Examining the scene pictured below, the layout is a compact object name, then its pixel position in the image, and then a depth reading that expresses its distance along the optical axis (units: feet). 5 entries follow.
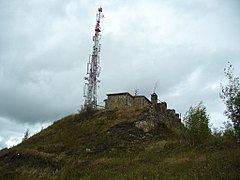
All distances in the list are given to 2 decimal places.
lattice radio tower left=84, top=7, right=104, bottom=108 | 113.19
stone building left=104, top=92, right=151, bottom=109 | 112.37
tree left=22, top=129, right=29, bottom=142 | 102.66
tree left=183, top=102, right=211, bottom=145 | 63.67
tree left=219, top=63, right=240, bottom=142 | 45.39
